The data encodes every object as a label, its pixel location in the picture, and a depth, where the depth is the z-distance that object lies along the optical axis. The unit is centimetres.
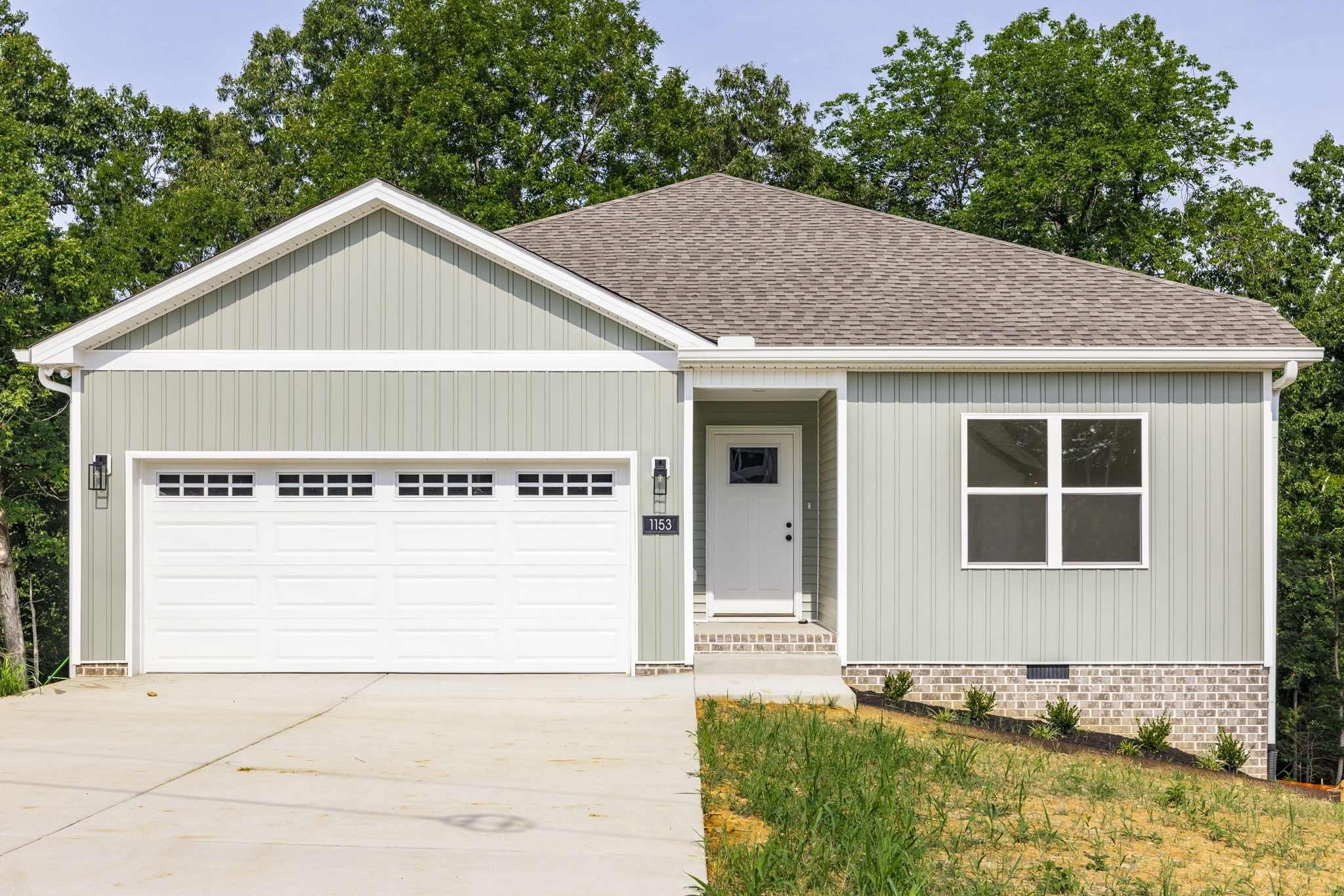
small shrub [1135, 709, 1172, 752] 972
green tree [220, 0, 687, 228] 2488
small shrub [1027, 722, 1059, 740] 949
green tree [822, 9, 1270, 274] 2462
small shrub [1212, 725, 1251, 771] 990
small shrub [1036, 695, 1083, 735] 991
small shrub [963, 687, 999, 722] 992
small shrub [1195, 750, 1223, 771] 946
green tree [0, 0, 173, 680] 1806
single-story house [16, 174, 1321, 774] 1027
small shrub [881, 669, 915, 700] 1005
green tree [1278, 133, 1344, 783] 2161
